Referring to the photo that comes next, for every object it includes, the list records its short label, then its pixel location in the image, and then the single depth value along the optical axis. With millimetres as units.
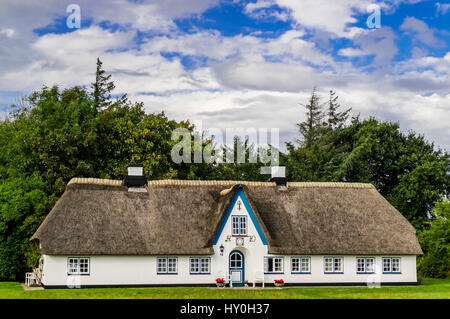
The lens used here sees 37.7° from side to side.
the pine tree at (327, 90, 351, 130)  71062
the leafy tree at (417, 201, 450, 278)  45281
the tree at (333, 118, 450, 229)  58281
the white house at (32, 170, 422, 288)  37438
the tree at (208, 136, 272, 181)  57469
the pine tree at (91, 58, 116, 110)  65875
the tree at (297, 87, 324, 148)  70688
